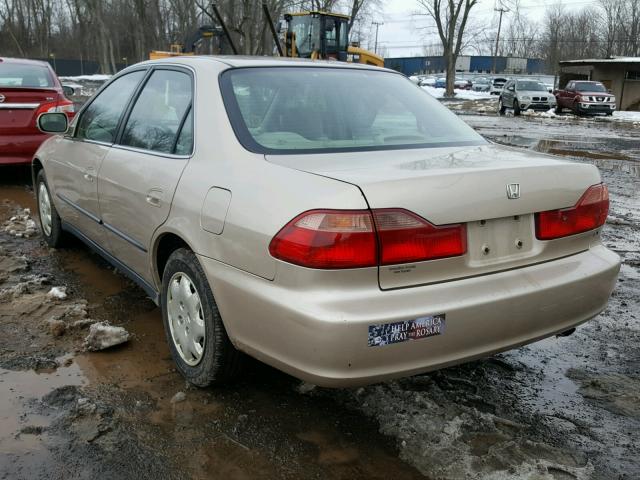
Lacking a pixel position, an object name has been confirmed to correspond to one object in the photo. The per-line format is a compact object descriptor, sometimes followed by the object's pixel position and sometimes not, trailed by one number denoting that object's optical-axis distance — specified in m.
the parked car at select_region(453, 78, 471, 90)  60.97
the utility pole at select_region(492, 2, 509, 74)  82.06
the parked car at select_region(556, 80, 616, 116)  27.94
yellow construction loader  24.11
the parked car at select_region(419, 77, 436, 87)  61.06
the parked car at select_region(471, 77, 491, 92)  57.78
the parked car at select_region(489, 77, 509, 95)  49.98
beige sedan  2.18
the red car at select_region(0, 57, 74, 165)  7.68
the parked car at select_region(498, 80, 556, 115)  28.88
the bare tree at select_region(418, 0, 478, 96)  46.84
